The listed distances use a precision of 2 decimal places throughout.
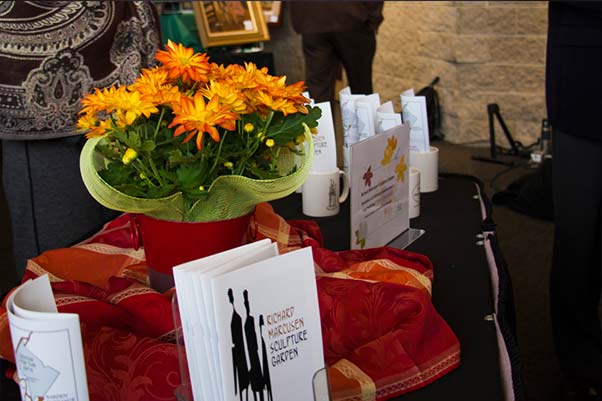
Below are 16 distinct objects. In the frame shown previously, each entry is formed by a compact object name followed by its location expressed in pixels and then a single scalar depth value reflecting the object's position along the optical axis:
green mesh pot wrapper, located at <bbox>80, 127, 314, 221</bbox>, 1.09
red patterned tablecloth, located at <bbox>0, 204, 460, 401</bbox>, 0.97
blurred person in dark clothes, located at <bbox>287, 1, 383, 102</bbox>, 4.54
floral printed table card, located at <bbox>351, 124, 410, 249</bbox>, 1.37
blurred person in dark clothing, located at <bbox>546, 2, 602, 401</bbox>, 2.06
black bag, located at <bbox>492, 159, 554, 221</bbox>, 3.77
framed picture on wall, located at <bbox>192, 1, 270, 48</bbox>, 5.82
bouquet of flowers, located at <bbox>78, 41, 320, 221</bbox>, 1.04
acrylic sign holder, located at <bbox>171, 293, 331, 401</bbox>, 0.86
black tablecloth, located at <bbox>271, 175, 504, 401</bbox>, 1.03
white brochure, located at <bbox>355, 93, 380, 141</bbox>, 1.71
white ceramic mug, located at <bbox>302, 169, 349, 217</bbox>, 1.69
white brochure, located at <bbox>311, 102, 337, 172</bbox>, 1.68
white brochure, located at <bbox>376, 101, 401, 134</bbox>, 1.68
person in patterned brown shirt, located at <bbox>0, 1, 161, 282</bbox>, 1.89
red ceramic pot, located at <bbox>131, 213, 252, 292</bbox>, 1.15
